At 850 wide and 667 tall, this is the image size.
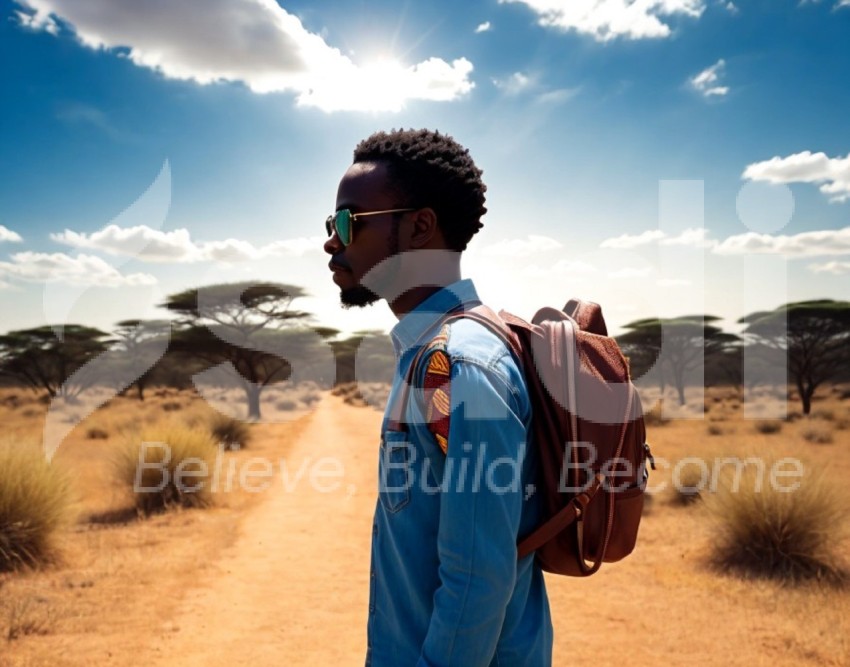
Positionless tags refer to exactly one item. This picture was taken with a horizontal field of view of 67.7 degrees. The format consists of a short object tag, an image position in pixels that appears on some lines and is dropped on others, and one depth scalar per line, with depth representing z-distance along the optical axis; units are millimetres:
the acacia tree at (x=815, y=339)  29250
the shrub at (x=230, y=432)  16656
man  1289
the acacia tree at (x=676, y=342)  33969
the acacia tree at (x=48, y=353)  33062
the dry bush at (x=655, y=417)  21984
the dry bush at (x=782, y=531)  6395
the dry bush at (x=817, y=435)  17625
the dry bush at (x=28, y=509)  6488
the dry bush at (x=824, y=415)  23078
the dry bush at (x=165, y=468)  9258
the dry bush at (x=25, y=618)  4819
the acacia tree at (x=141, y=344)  36312
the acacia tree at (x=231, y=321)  29969
